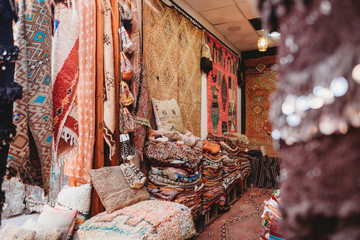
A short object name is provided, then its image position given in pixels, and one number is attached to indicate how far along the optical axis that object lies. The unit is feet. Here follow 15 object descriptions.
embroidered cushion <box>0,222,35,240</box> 5.17
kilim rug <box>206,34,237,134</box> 15.75
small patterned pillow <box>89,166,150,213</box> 6.89
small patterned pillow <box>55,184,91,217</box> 7.09
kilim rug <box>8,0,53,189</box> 3.19
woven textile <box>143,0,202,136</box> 9.99
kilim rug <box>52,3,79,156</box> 4.09
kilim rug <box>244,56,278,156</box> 21.37
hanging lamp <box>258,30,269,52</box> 13.49
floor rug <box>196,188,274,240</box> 9.61
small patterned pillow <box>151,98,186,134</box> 9.82
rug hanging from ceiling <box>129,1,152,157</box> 8.28
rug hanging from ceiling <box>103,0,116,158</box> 7.74
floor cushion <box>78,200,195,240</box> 5.75
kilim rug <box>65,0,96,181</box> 7.18
